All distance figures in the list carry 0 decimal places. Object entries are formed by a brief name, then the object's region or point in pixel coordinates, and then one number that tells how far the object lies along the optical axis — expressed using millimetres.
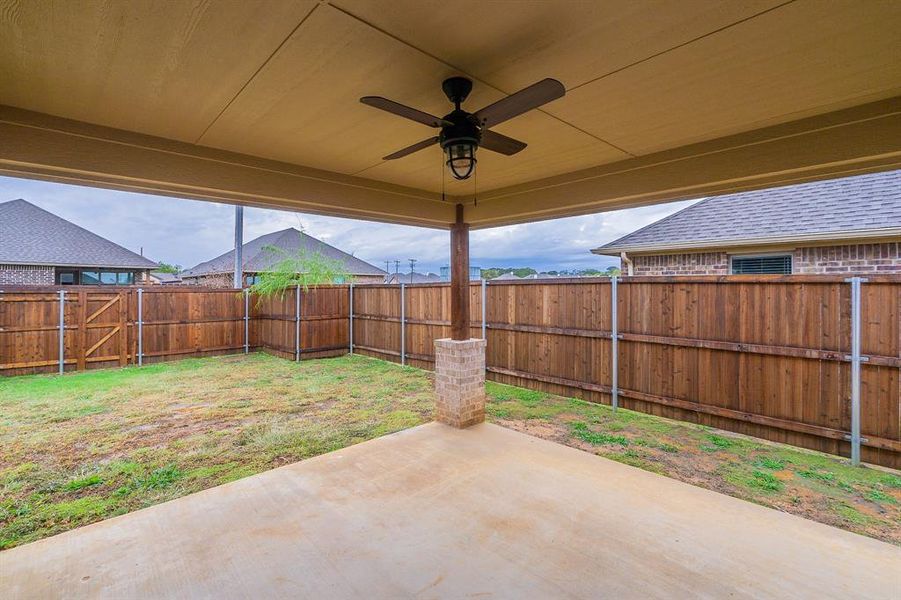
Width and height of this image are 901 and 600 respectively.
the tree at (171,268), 27492
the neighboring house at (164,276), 27122
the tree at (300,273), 9938
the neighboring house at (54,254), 12414
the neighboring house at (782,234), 5535
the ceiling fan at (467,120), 1893
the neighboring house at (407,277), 28303
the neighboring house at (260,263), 18047
